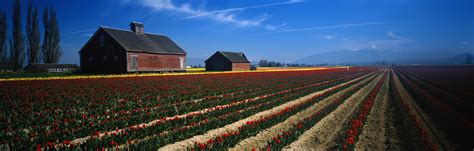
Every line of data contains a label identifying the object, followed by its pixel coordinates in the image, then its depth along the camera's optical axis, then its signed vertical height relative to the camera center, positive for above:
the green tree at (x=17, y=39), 52.88 +6.20
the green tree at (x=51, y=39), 56.09 +6.42
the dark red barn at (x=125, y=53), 38.12 +2.41
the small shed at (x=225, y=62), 62.50 +1.27
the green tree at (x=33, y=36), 54.50 +6.97
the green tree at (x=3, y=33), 50.84 +7.15
